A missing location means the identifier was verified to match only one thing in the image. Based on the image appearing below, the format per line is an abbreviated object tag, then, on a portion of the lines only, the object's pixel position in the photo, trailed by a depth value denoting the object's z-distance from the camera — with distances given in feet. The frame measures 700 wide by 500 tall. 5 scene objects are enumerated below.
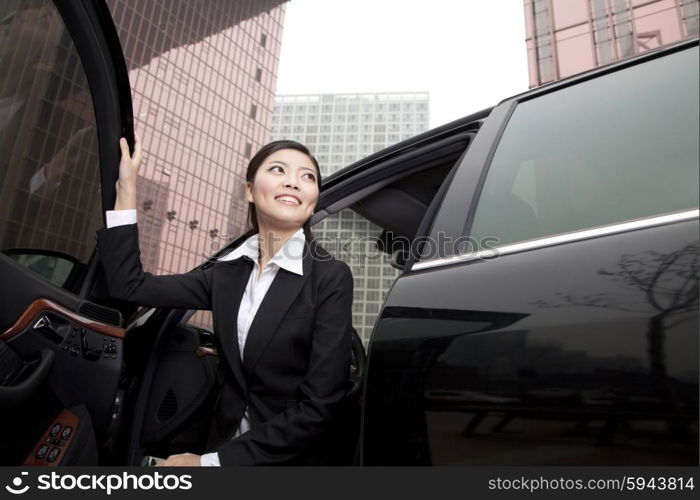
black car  2.58
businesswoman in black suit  4.15
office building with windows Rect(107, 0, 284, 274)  135.03
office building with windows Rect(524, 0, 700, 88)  68.95
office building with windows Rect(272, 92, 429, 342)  270.05
